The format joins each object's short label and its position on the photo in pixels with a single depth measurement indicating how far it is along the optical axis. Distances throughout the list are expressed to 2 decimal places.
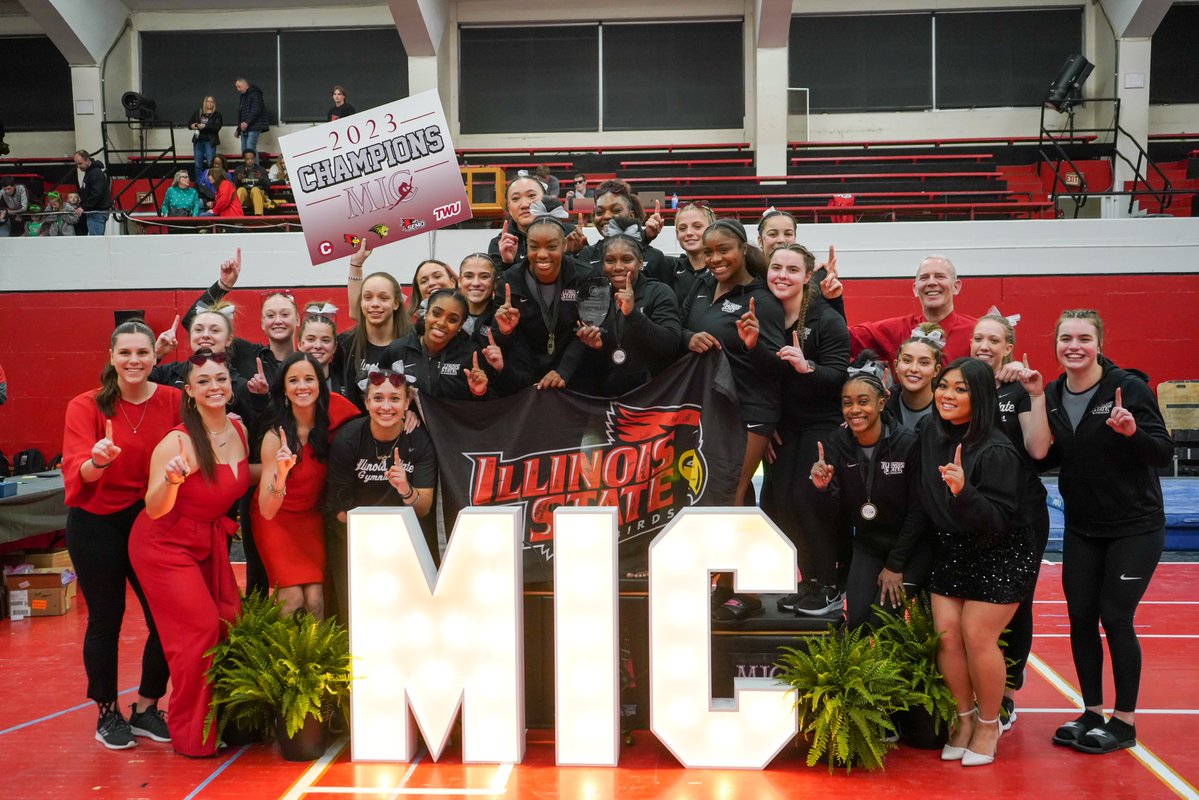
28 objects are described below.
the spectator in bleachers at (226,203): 16.33
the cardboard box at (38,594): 7.97
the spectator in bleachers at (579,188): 14.37
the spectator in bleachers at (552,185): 13.61
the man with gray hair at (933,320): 5.49
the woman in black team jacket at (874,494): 4.78
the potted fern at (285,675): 4.73
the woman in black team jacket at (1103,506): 4.70
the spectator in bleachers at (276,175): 17.77
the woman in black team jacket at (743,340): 5.13
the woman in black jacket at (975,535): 4.46
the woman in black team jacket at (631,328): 5.18
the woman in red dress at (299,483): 4.90
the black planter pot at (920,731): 4.89
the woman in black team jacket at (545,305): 5.28
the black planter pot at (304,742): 4.83
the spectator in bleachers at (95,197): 16.19
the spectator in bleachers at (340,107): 17.75
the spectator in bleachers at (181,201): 16.62
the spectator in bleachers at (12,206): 16.08
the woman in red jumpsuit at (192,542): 4.77
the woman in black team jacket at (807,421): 5.11
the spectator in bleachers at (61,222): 15.98
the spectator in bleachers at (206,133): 17.92
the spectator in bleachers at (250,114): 18.39
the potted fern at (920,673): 4.68
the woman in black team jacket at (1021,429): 4.76
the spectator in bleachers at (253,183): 16.56
